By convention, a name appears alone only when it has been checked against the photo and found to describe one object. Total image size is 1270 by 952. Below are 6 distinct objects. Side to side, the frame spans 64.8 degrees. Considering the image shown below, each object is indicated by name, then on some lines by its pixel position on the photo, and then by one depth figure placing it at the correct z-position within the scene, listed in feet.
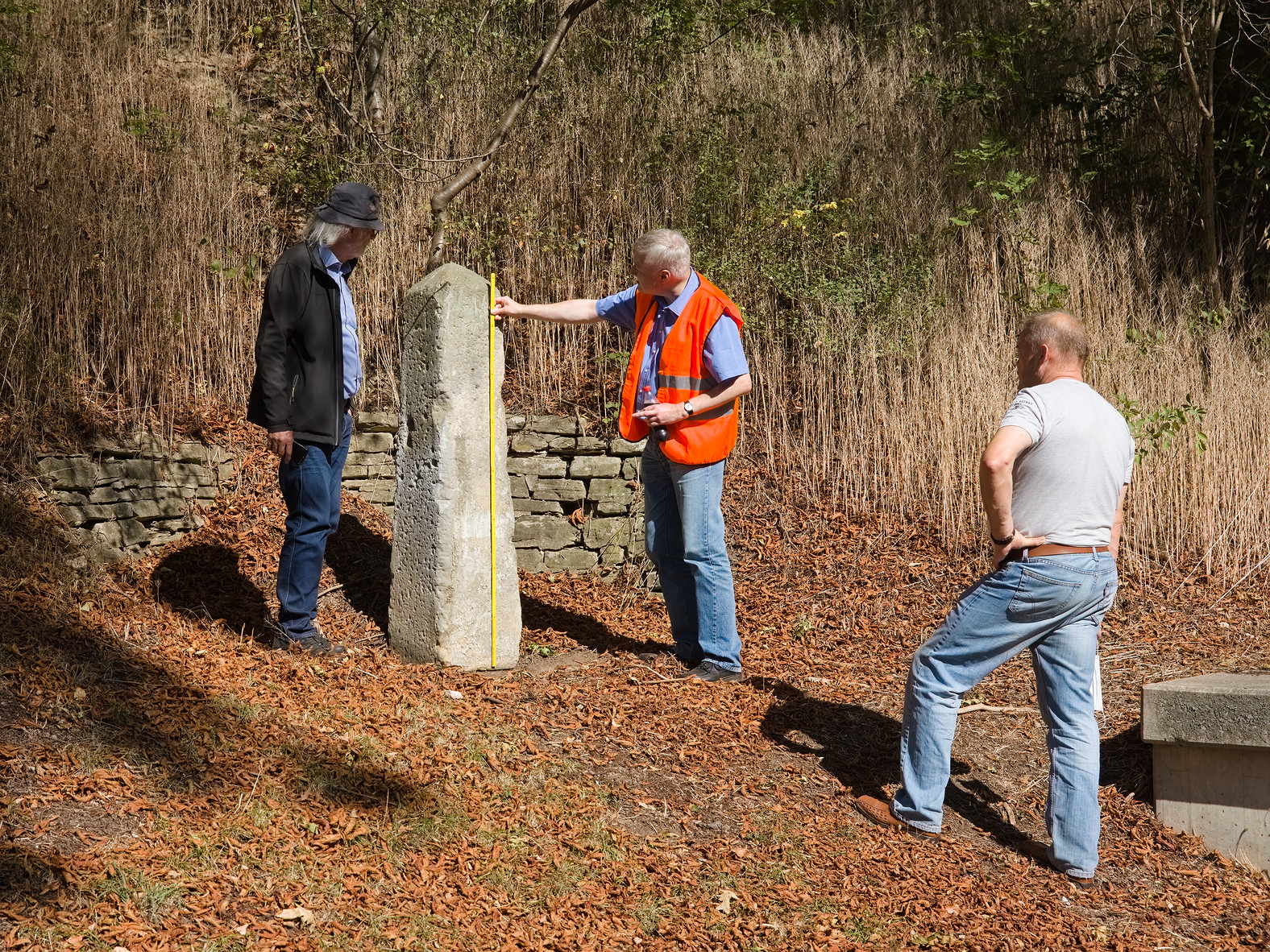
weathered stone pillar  14.24
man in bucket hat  13.30
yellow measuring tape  14.64
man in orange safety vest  14.32
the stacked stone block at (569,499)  20.48
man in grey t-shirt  10.47
